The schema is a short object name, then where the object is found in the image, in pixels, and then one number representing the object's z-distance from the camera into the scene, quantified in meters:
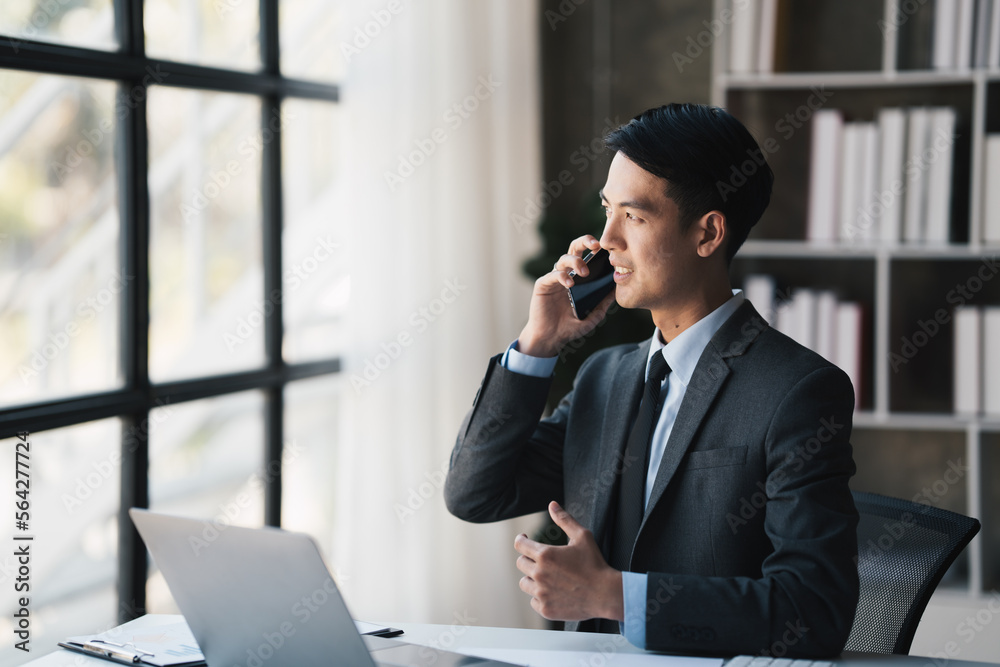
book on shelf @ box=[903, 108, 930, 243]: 3.04
